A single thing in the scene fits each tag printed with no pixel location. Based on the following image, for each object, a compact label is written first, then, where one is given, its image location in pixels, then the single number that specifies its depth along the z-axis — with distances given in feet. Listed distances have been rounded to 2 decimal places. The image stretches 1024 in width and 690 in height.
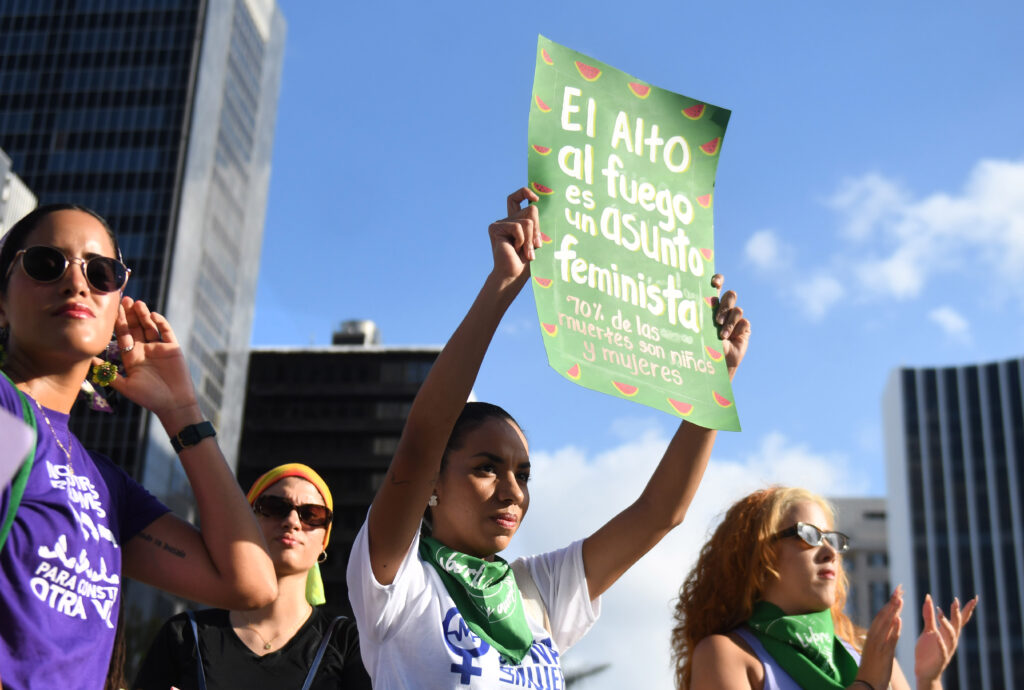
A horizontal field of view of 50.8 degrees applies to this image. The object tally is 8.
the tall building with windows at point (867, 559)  334.65
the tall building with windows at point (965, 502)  235.20
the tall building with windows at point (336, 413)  260.62
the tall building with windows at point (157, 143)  227.61
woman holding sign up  9.21
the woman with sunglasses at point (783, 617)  11.29
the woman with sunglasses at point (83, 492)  6.91
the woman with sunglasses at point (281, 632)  12.34
